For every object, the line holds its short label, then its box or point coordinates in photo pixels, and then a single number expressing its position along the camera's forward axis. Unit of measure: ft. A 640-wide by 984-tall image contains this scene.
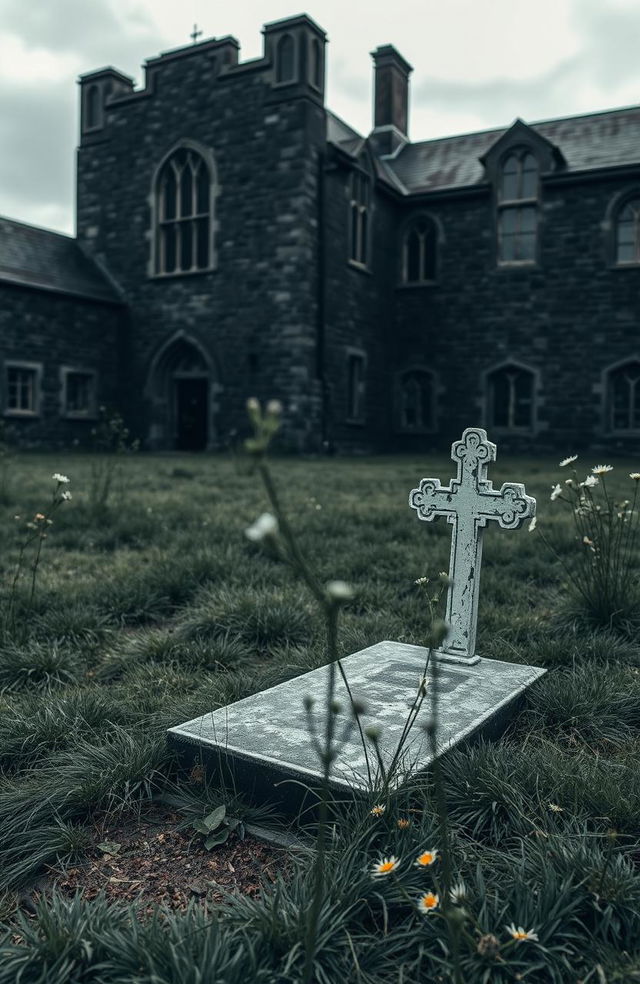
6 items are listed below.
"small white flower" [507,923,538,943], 5.72
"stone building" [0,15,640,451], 60.64
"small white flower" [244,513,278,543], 3.57
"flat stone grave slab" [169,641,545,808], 8.25
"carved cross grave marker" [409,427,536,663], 11.53
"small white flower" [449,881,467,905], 5.65
